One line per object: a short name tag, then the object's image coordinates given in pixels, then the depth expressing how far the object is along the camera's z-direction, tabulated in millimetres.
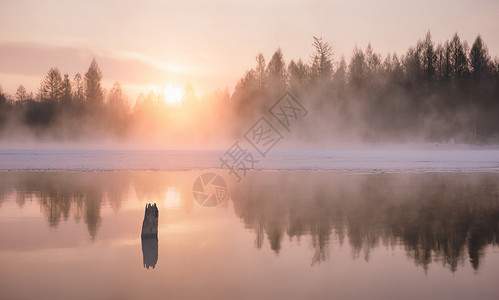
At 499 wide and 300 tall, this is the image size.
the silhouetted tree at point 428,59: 83250
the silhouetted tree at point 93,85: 104250
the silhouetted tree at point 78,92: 102625
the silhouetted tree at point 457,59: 81125
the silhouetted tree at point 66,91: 100675
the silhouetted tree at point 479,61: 78812
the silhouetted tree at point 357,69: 87938
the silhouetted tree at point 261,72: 94956
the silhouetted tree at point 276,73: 92562
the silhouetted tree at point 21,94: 119600
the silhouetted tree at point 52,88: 102500
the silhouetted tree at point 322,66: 90812
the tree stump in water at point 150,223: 13187
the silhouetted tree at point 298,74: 92688
